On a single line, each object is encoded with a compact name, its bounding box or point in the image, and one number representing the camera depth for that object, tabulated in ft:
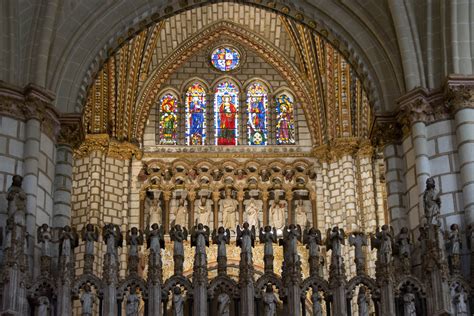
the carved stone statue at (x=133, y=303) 53.36
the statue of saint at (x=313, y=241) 56.08
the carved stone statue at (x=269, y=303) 53.98
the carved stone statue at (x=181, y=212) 92.43
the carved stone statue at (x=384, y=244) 55.06
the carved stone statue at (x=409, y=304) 53.72
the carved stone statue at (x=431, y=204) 53.78
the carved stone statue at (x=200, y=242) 54.95
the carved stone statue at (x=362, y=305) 53.67
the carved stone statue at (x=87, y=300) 53.06
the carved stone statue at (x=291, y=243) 55.16
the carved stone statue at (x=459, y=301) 52.75
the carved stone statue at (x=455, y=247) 53.36
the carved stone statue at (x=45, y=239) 54.13
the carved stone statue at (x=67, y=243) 53.98
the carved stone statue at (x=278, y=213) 93.15
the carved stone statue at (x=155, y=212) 92.32
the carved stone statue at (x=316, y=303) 53.72
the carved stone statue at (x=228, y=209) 92.48
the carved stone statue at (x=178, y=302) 53.62
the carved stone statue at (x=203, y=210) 92.68
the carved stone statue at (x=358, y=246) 55.47
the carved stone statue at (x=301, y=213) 93.40
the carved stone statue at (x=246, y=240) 55.33
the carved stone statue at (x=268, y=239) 55.72
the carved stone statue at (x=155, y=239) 55.21
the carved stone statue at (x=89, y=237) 55.52
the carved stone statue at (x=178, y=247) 55.21
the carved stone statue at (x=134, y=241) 55.47
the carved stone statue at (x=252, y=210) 92.99
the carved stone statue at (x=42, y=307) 52.54
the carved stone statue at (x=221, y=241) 55.47
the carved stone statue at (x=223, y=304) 54.08
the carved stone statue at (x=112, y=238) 54.80
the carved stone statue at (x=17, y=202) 52.37
